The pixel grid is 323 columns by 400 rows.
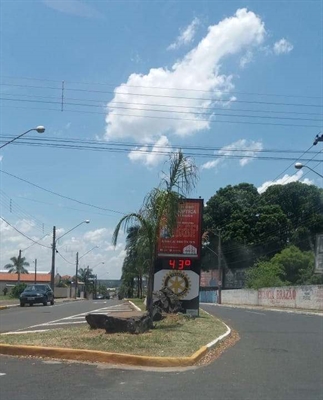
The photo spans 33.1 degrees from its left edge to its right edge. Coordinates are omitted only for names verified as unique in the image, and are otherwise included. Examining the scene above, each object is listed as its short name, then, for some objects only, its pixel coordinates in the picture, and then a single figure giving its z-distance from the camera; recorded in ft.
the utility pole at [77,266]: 277.72
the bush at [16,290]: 199.44
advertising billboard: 71.77
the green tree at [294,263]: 199.00
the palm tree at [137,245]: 53.67
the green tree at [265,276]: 183.21
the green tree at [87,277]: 419.05
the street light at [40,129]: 73.05
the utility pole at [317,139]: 86.83
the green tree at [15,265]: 395.96
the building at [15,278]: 366.18
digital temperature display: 73.41
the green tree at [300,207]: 229.86
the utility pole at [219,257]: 193.57
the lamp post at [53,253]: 178.11
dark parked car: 118.42
